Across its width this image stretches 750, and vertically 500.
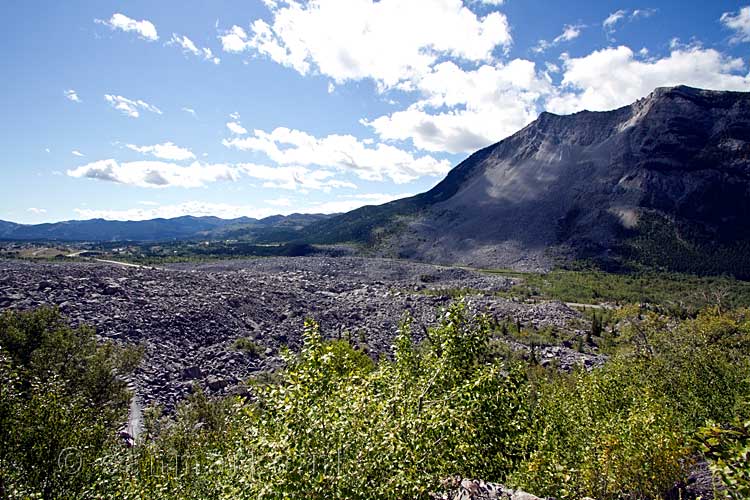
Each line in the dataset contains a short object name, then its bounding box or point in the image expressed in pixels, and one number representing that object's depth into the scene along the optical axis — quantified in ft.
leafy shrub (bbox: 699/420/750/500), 13.37
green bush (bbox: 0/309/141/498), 35.22
